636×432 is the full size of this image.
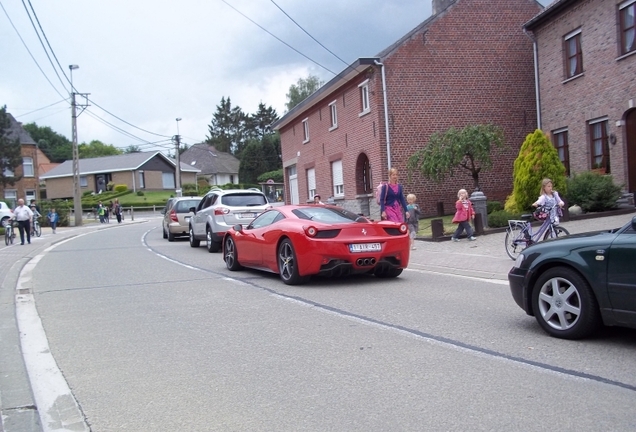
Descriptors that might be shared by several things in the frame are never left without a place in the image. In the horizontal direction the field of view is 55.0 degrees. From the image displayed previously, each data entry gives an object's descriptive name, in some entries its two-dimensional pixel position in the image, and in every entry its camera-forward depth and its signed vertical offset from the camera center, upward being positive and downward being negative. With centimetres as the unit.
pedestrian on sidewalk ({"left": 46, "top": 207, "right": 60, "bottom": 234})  3074 +18
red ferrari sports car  898 -61
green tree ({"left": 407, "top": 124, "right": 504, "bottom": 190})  1906 +147
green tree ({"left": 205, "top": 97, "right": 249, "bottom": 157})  10312 +1402
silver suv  1609 -1
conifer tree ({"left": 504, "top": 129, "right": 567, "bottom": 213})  1662 +55
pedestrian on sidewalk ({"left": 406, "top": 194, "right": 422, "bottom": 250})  1402 -46
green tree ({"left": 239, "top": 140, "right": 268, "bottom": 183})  8019 +597
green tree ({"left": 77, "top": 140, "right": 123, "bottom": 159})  12938 +1507
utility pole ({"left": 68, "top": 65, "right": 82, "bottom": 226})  3791 +354
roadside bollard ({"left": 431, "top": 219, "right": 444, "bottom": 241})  1514 -80
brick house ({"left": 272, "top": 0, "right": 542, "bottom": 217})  2214 +392
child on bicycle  1079 -22
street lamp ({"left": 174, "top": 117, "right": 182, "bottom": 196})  5287 +559
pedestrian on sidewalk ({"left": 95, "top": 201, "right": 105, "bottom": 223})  4525 +41
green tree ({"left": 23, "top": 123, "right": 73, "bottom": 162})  12144 +1621
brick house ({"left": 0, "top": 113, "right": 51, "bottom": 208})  5678 +496
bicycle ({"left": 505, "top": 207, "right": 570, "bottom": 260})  1072 -72
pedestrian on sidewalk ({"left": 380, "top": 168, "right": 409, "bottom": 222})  1214 +0
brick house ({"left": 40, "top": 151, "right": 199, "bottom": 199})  7019 +525
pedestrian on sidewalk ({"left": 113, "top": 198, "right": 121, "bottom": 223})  4619 +56
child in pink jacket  1422 -45
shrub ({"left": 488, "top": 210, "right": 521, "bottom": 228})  1588 -65
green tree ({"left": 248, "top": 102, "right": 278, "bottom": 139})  10231 +1489
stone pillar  1580 -23
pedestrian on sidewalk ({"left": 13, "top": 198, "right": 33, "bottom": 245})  2080 +25
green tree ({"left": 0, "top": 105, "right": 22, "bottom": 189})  5347 +636
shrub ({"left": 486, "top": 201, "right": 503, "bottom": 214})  1898 -39
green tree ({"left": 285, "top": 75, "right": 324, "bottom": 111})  6900 +1322
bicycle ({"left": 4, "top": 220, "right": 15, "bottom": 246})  2273 -35
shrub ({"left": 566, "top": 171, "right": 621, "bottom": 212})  1661 -16
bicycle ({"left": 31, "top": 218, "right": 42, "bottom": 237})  2788 -28
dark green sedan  509 -83
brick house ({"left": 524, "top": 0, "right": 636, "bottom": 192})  1772 +334
